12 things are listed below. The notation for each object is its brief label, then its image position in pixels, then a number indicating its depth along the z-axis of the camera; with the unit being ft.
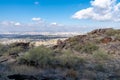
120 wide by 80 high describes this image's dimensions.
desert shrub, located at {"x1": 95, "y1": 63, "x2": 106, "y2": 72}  23.58
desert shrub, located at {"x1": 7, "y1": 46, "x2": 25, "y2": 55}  31.03
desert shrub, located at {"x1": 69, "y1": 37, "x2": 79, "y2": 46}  41.11
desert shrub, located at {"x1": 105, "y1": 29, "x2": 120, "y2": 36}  50.97
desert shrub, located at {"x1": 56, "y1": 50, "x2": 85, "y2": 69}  23.80
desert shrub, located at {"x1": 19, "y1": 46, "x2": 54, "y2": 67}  23.31
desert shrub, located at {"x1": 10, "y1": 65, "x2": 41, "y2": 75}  20.27
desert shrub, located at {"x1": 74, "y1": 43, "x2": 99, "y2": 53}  35.29
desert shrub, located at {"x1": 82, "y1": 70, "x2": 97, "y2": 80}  20.07
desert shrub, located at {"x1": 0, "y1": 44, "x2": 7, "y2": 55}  31.84
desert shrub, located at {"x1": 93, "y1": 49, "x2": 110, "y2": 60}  29.30
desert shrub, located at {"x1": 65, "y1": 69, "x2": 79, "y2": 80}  19.81
